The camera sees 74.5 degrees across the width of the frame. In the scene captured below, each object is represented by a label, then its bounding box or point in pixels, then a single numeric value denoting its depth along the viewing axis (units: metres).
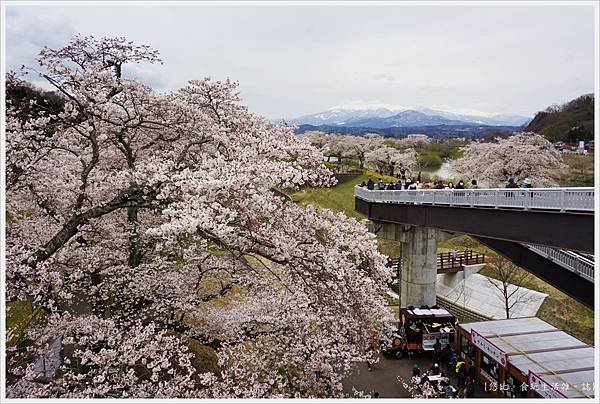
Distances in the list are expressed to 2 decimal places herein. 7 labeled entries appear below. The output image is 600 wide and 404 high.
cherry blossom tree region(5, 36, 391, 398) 7.53
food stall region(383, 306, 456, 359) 16.22
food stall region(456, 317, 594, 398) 10.39
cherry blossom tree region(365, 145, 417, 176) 57.19
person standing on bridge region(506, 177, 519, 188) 13.77
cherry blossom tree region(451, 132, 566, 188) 31.47
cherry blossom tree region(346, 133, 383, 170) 66.81
